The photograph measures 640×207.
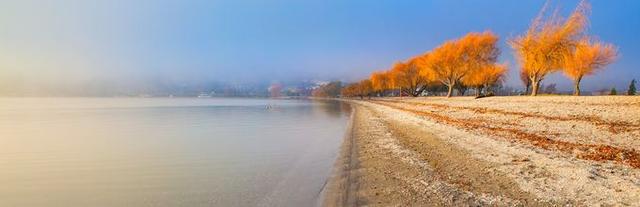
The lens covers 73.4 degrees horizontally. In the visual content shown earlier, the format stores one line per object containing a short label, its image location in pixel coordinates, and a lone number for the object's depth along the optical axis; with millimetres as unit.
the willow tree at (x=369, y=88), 196225
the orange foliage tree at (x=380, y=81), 163838
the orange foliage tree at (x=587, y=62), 67625
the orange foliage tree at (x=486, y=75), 88812
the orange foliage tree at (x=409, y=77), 140500
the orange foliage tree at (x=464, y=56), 84094
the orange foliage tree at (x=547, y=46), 57625
